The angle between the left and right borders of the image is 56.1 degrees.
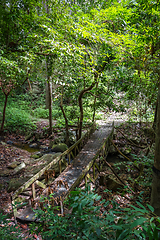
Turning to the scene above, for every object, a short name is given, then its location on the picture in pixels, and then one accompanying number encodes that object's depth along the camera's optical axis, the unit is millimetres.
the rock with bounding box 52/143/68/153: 9383
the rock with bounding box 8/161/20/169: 7254
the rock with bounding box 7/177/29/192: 5645
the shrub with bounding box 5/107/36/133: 11820
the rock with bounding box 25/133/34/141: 11128
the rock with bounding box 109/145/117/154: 9156
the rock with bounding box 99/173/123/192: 5298
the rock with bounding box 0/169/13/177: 6614
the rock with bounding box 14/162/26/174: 6953
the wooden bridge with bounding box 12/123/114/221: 3881
